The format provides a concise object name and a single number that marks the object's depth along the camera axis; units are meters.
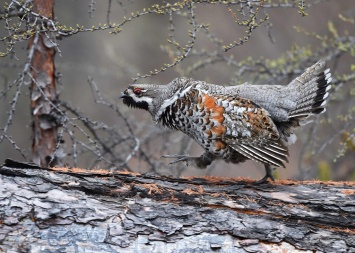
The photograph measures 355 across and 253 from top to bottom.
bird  9.62
